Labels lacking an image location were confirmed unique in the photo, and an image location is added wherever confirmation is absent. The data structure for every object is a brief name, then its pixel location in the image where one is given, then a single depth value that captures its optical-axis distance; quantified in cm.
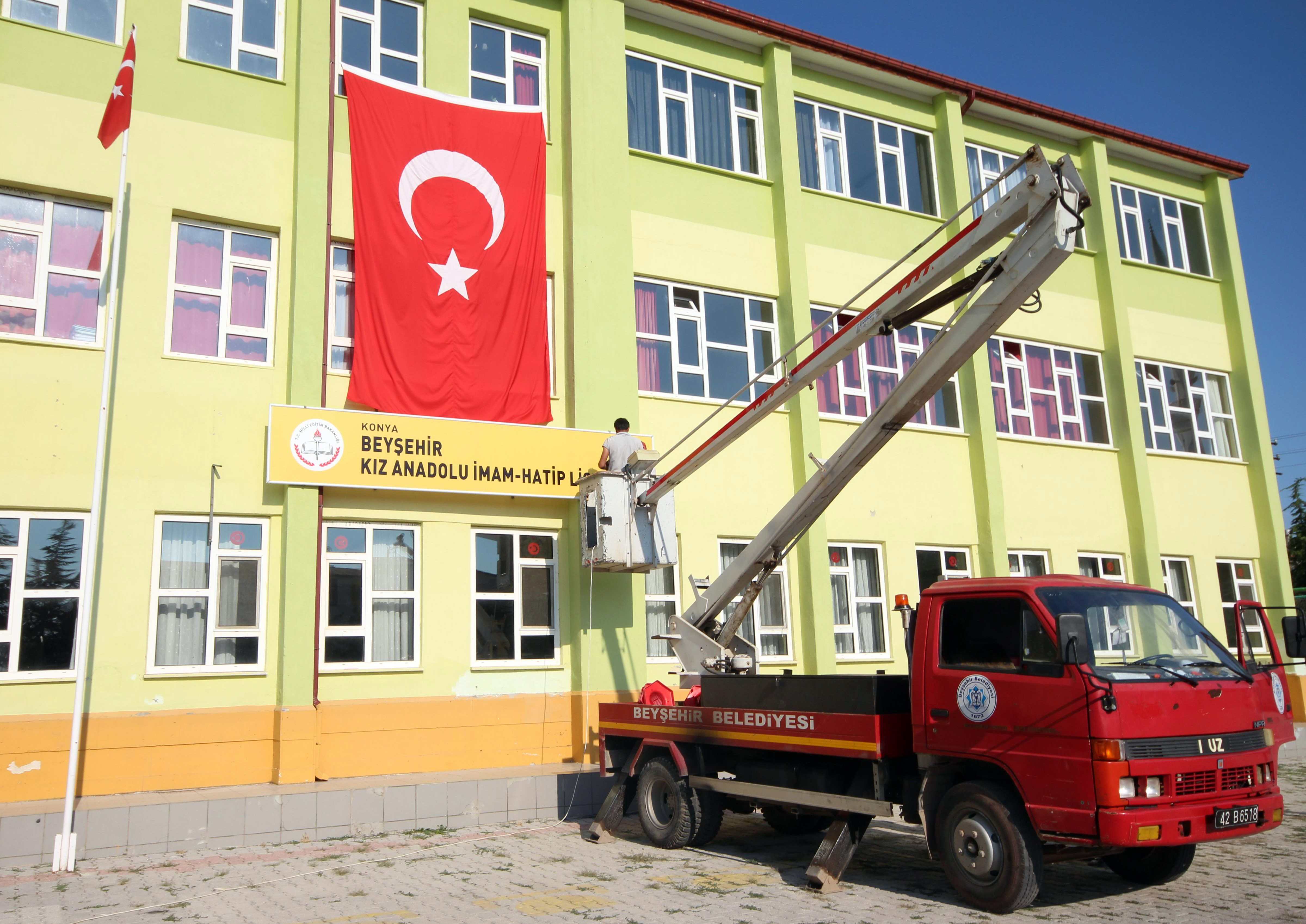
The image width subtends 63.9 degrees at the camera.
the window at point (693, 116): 1691
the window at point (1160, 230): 2198
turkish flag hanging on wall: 1366
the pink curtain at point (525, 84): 1586
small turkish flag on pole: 1167
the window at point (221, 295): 1307
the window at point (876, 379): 1753
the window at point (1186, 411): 2111
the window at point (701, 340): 1606
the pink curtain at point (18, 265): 1228
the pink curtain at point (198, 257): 1320
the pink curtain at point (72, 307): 1238
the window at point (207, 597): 1223
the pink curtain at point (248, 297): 1339
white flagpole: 996
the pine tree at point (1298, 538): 4244
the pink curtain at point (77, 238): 1258
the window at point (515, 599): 1398
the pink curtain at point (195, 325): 1299
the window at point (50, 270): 1228
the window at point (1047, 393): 1939
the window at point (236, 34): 1375
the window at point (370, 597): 1308
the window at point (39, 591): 1149
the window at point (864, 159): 1850
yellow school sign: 1280
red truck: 708
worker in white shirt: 1337
